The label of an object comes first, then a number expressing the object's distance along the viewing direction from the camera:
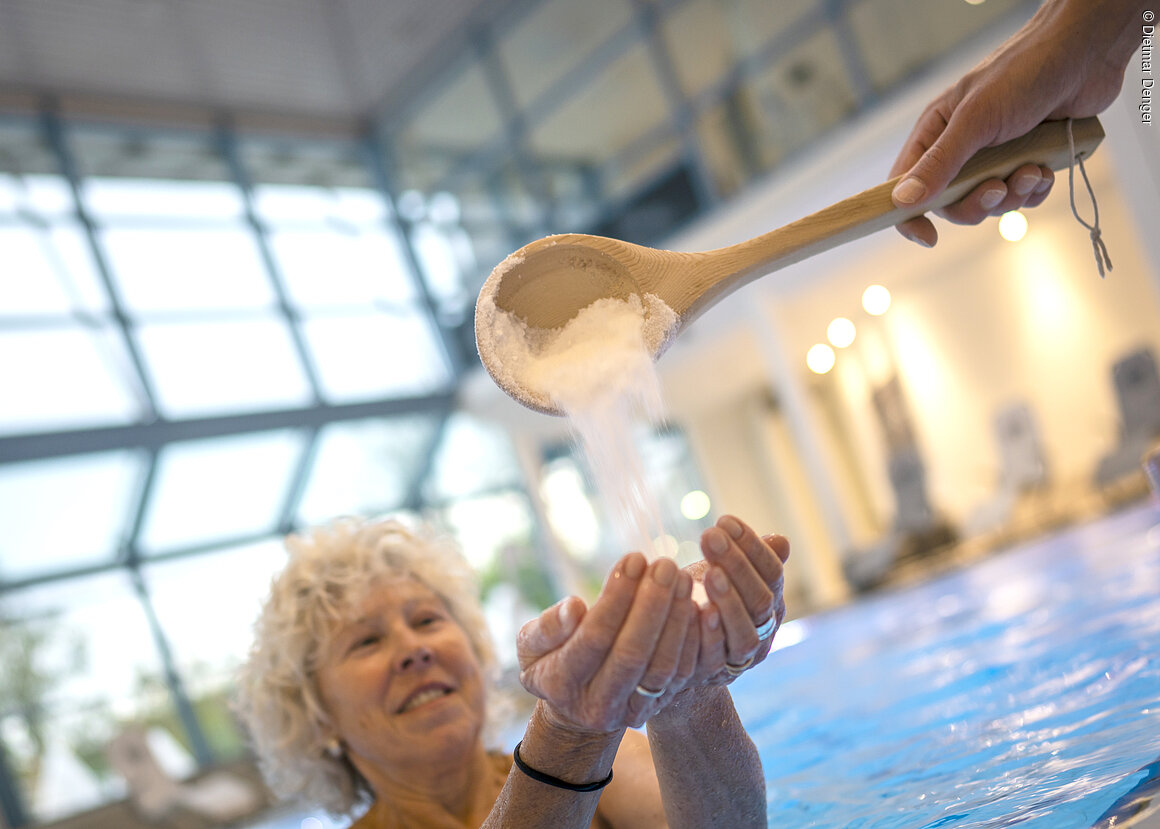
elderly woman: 1.05
